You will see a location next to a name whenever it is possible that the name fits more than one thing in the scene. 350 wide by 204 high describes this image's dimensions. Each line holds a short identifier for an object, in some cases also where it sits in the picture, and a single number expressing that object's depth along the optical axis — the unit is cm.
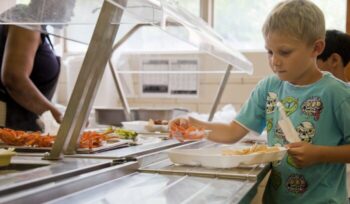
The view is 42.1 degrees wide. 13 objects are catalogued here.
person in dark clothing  170
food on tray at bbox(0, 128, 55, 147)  117
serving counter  69
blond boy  117
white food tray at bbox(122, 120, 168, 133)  177
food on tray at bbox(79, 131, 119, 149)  114
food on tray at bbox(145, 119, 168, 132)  177
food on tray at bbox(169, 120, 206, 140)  124
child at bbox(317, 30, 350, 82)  178
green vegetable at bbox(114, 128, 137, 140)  141
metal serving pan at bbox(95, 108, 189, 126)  227
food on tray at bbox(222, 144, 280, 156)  107
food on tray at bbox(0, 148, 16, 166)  87
